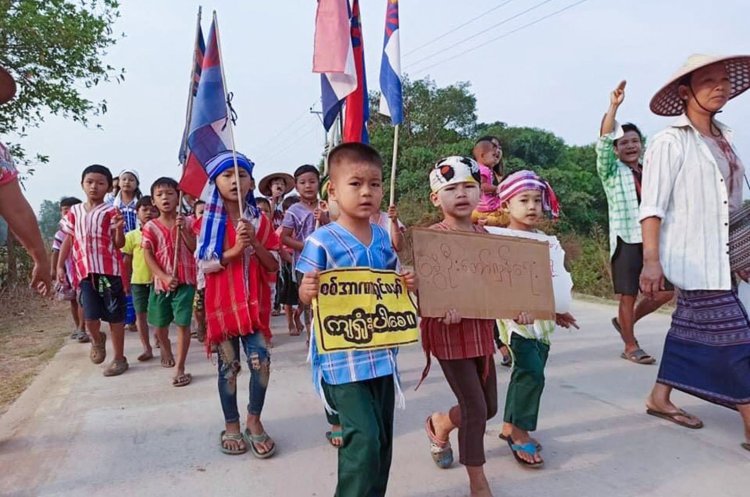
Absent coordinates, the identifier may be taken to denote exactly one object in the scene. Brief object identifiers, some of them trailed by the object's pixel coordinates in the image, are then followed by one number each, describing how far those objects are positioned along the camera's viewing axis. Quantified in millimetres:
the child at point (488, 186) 3951
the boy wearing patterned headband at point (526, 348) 2953
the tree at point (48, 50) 8312
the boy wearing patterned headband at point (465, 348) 2555
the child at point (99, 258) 4848
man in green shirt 4773
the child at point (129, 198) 6293
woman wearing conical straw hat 3172
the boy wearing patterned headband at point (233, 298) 3180
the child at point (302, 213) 4934
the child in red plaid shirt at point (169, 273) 4582
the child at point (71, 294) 6414
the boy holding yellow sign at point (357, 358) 2137
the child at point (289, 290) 5677
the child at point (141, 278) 5586
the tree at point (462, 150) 18047
